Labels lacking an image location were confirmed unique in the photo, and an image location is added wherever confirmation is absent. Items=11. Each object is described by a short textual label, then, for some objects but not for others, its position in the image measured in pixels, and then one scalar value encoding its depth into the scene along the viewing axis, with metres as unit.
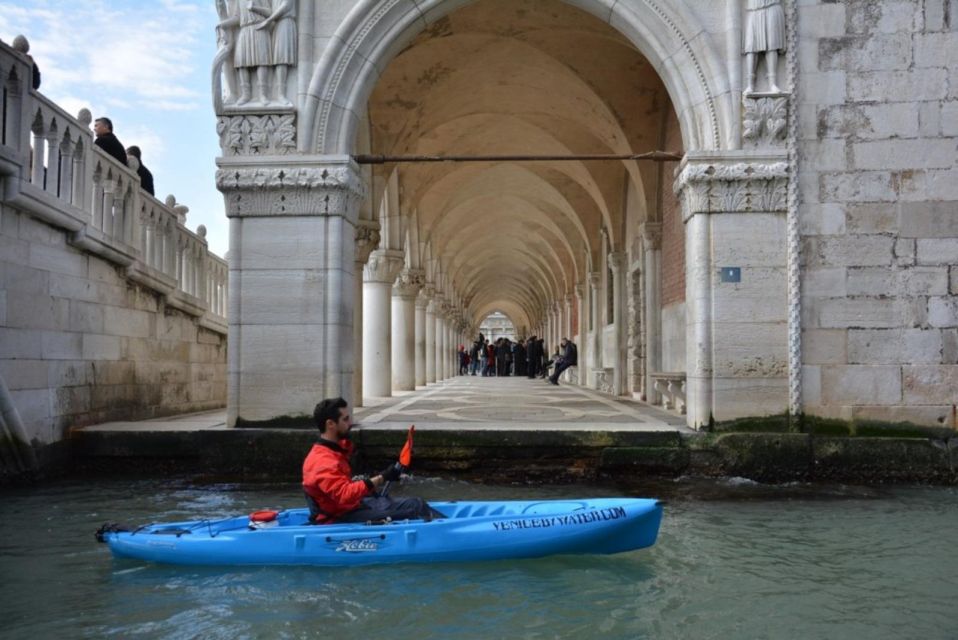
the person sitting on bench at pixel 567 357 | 21.19
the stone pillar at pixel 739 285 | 8.63
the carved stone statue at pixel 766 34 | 8.57
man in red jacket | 5.36
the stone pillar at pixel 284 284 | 8.86
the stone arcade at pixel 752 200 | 8.58
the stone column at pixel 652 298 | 13.84
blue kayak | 5.38
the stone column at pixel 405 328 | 19.41
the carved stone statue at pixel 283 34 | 8.84
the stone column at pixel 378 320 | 16.03
